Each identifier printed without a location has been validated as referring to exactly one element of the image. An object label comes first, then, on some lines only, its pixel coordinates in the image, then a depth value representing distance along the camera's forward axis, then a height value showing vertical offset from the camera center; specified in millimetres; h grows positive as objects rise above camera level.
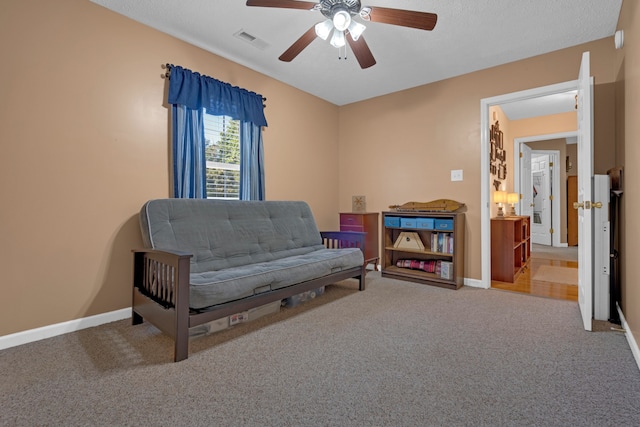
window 3090 +632
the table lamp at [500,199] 4230 +278
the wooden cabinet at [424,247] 3417 -359
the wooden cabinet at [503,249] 3639 -370
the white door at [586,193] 2145 +190
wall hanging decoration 4066 +919
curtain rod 2699 +1275
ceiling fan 1949 +1339
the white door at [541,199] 6672 +422
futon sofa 1846 -363
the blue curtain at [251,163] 3281 +588
